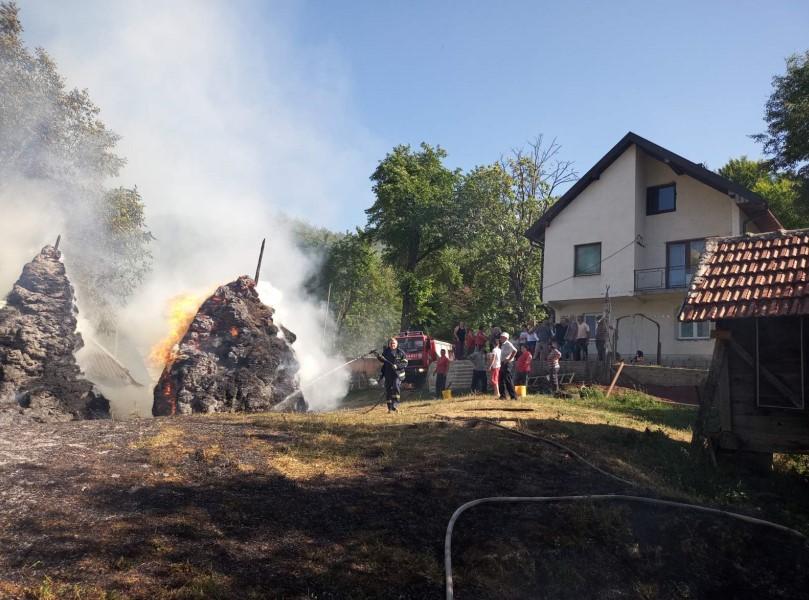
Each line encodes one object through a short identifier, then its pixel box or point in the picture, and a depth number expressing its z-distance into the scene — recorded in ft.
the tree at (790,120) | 77.05
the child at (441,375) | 63.82
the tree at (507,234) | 108.78
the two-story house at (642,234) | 77.56
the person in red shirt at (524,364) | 57.26
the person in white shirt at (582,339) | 66.69
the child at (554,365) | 57.98
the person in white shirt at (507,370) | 50.23
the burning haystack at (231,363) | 43.78
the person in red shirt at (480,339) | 69.56
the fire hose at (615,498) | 19.38
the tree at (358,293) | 155.43
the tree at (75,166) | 69.82
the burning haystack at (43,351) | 37.76
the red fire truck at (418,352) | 82.28
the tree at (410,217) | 119.96
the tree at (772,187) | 85.40
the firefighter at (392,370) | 47.50
